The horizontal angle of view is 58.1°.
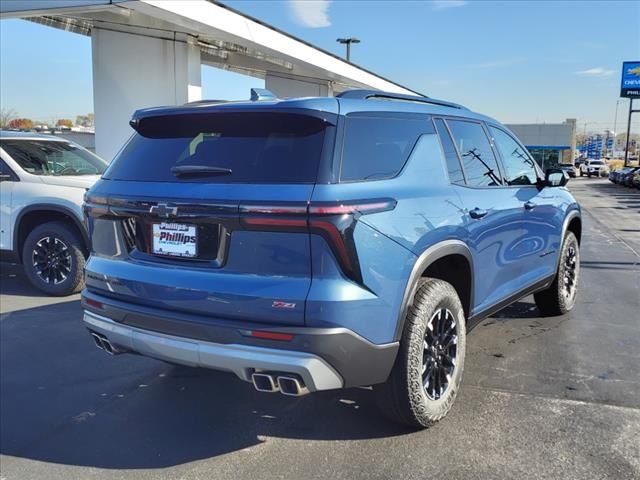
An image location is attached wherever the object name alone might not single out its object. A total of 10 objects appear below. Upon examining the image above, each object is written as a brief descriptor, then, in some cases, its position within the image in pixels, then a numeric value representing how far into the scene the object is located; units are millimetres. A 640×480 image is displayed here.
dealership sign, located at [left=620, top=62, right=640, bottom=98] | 58938
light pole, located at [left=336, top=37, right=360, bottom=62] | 32969
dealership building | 68125
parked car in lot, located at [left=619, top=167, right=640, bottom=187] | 35022
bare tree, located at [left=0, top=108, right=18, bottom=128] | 53431
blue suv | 2658
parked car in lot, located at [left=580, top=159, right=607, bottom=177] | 58469
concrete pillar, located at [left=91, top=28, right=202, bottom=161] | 14789
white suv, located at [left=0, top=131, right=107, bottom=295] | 6625
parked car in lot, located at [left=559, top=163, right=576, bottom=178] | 46328
